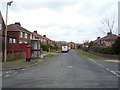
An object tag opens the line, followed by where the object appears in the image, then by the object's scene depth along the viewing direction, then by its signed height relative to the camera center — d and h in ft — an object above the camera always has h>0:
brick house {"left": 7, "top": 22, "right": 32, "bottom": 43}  73.88 +10.48
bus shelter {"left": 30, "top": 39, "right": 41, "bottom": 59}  49.42 +0.43
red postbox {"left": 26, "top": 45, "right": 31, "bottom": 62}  39.98 -3.10
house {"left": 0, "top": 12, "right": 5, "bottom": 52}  61.43 +13.06
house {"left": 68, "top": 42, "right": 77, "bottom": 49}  444.73 +3.56
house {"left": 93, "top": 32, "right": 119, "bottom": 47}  123.97 +6.54
